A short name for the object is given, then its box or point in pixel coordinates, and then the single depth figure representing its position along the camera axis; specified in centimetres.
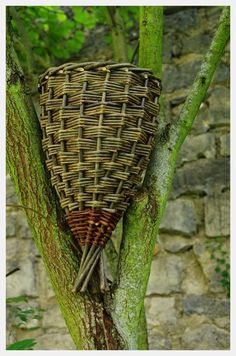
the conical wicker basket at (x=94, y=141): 246
